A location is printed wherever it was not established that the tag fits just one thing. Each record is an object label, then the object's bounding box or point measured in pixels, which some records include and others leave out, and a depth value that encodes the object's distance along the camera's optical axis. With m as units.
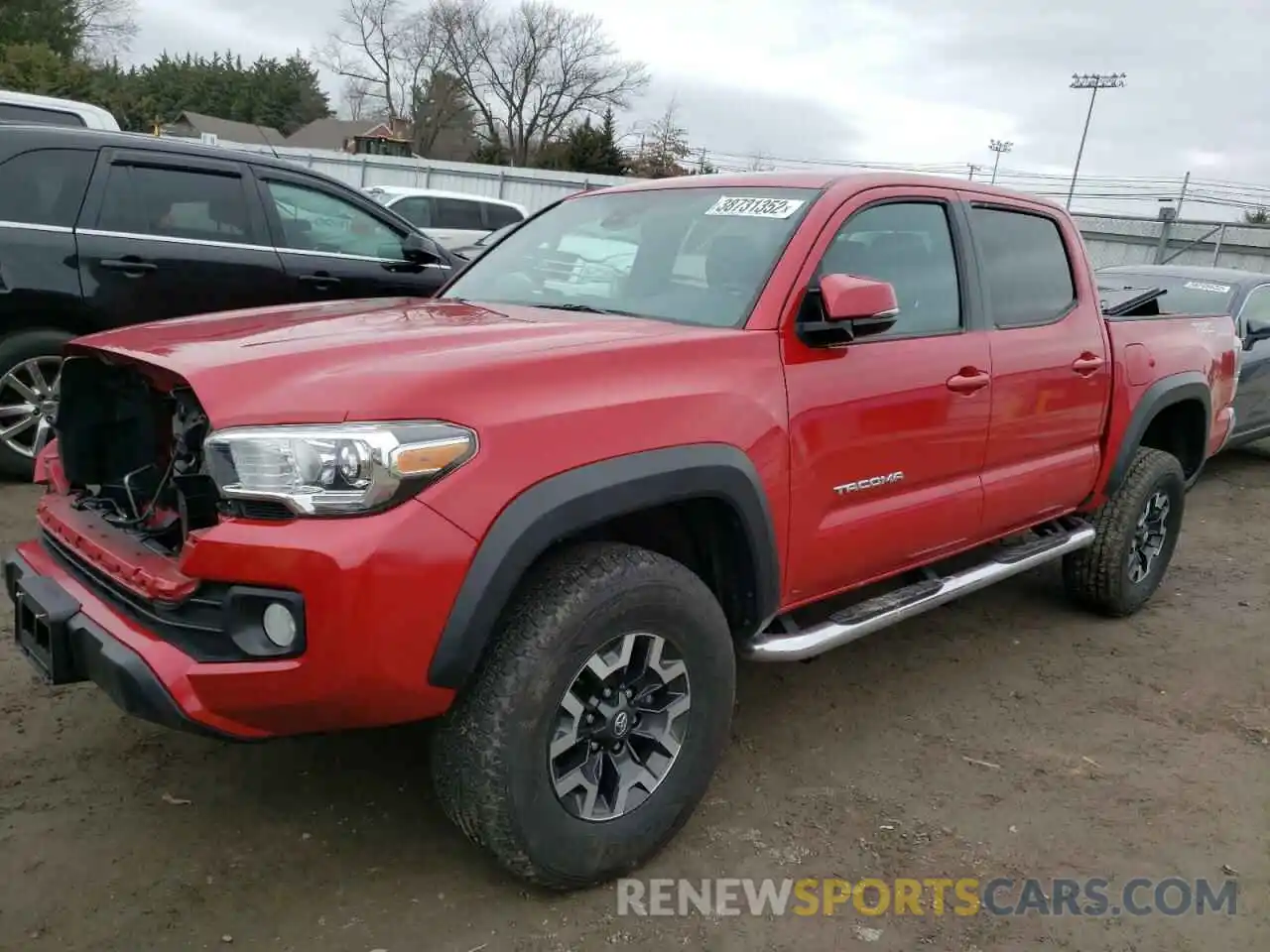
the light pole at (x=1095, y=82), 50.91
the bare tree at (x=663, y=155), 47.41
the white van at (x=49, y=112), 7.42
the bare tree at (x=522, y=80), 53.12
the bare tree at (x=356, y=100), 57.47
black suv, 5.10
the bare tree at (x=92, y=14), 47.44
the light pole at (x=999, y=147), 63.88
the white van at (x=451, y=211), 14.01
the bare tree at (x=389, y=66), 55.25
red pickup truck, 2.12
